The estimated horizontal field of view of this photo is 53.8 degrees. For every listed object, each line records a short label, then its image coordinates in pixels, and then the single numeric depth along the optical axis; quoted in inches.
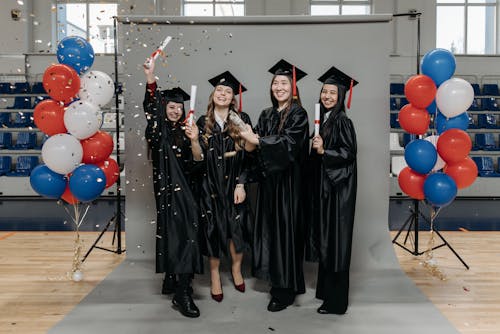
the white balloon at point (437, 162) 157.2
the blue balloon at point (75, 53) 151.5
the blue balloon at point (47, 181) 147.9
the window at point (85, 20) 428.8
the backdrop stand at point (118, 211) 174.7
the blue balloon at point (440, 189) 149.2
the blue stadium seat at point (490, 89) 412.5
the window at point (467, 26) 439.5
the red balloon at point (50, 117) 146.5
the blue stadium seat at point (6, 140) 379.9
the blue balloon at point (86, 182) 147.6
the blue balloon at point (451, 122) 155.9
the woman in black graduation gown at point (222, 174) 138.0
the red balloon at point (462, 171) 154.0
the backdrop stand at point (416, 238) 186.1
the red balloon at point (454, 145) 149.5
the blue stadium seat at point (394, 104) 396.2
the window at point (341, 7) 445.7
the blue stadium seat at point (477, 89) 412.4
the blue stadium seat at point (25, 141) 378.6
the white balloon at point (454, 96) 148.9
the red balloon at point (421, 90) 151.5
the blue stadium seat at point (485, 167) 351.6
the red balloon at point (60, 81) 144.5
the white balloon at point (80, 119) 145.7
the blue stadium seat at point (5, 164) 356.6
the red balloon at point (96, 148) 153.6
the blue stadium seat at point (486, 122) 396.5
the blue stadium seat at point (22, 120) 392.8
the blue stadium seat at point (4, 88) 408.4
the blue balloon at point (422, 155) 151.3
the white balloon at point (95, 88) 155.3
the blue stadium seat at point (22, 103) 403.2
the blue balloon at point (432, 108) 158.6
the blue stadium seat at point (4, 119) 393.1
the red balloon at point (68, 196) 154.3
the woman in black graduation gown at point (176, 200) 131.1
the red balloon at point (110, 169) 162.1
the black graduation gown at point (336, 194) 131.2
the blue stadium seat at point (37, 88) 405.8
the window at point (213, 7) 441.7
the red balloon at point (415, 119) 156.5
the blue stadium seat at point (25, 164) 357.1
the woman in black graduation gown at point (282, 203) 134.0
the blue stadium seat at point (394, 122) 388.8
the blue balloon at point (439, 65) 151.3
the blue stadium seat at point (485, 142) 381.7
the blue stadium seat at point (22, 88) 407.6
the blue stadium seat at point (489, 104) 405.4
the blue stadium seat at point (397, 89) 403.6
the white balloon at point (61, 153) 143.7
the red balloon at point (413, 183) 158.7
